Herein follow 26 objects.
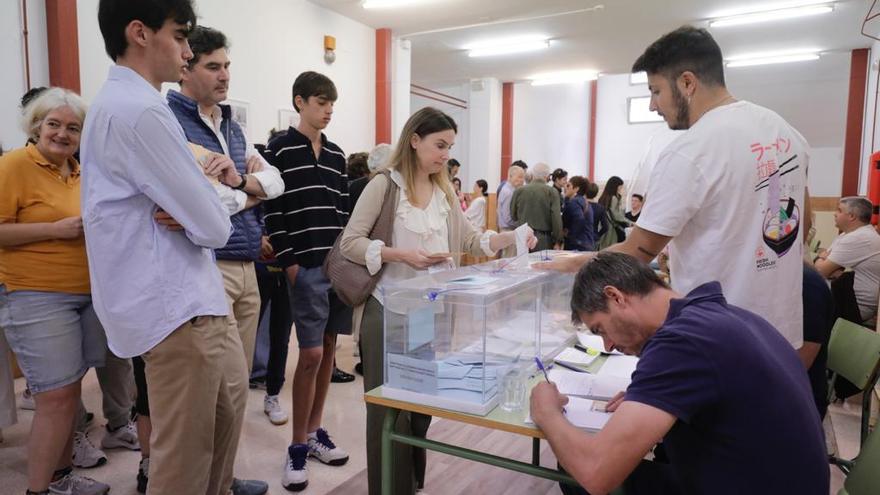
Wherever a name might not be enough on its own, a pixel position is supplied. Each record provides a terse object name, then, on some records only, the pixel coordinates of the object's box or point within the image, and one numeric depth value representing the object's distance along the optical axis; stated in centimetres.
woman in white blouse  198
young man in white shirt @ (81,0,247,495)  126
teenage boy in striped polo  244
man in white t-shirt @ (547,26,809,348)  159
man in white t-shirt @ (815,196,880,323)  369
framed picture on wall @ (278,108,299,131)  581
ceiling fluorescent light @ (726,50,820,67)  876
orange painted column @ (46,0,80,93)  387
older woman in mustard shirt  209
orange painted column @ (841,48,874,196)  834
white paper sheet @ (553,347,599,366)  195
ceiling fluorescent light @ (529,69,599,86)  1020
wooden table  143
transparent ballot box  155
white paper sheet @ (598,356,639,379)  183
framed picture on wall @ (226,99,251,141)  523
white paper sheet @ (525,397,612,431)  139
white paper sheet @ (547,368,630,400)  162
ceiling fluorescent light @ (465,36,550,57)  813
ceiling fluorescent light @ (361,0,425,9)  626
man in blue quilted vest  197
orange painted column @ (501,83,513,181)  1084
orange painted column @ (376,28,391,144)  715
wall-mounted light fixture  636
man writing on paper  108
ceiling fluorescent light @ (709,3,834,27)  655
